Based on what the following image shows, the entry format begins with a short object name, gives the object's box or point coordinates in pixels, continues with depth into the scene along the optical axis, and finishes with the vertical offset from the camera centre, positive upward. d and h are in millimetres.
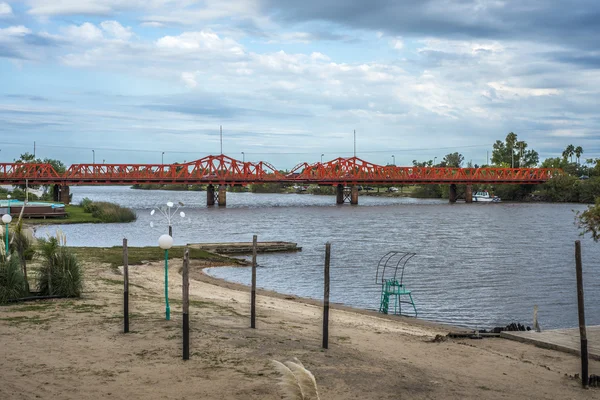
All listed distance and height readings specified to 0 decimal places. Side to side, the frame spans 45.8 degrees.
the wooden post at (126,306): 16062 -2713
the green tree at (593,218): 22125 -1019
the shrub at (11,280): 18844 -2506
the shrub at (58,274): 19812 -2465
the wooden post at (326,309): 16047 -2817
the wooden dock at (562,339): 17750 -4074
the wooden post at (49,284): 19797 -2710
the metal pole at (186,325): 13898 -2717
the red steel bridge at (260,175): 128500 +2381
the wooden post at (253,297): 17891 -2847
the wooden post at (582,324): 14844 -3006
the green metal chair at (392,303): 26531 -4719
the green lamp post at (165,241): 16016 -1237
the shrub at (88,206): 82688 -2340
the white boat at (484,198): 166325 -2921
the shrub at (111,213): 76938 -2887
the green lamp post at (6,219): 22381 -1017
